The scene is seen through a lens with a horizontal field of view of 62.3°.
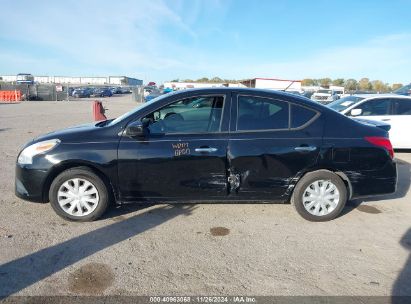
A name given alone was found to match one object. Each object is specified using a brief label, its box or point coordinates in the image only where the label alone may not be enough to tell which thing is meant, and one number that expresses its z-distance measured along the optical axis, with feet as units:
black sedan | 13.34
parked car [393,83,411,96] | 67.41
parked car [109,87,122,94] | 220.72
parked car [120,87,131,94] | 254.86
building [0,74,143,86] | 404.36
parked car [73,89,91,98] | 161.46
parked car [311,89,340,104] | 94.40
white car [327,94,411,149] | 26.73
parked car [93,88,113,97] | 179.32
